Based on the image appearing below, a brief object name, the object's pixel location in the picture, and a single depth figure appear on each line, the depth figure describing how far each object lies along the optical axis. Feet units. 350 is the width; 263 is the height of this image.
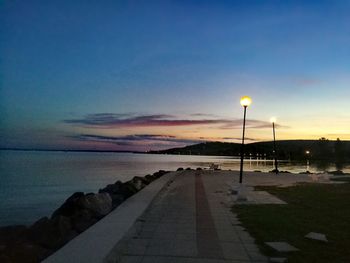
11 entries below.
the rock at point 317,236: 27.48
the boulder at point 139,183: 74.36
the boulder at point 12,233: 42.98
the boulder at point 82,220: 40.22
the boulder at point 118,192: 58.85
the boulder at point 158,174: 121.29
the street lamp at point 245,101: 60.08
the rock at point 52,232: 37.14
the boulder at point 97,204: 46.26
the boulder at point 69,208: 48.42
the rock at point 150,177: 107.85
